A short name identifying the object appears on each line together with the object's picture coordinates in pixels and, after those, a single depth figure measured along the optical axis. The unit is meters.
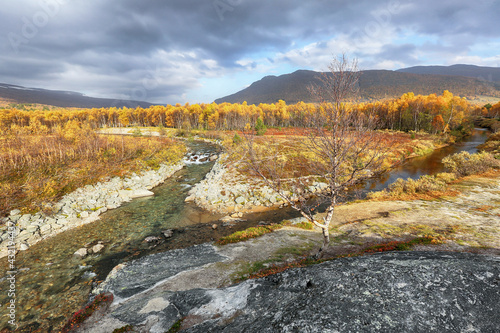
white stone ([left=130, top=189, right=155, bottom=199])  26.14
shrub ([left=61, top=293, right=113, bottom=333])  8.84
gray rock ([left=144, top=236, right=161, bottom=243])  16.72
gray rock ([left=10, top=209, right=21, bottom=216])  17.22
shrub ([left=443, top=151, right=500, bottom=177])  29.28
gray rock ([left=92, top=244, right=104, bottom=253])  15.27
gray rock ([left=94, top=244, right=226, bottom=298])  11.23
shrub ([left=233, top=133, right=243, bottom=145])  44.47
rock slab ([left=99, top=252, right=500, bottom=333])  5.11
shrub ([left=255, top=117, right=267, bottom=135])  45.31
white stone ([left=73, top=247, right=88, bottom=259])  14.64
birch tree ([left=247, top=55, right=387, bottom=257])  8.57
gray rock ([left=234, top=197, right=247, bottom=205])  24.14
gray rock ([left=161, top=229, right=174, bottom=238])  17.52
